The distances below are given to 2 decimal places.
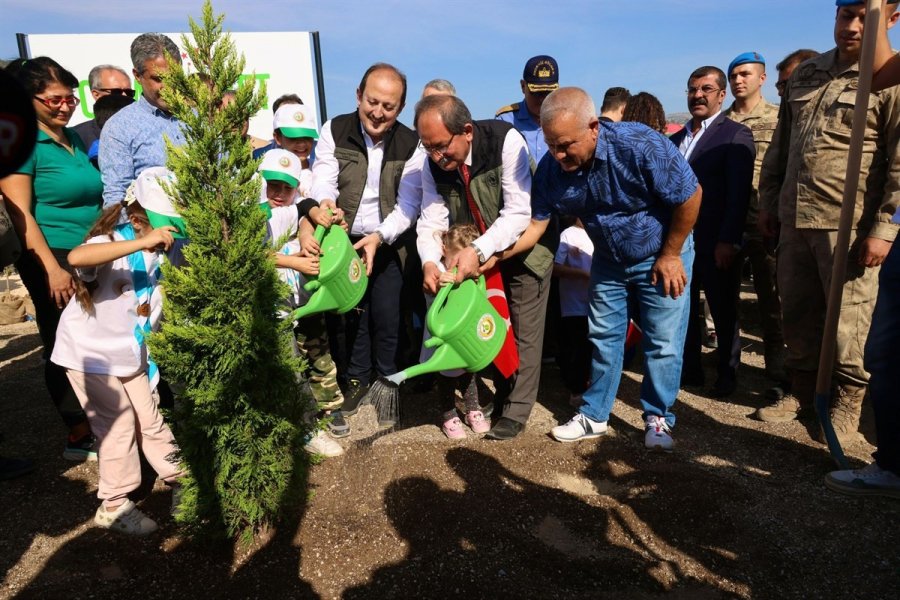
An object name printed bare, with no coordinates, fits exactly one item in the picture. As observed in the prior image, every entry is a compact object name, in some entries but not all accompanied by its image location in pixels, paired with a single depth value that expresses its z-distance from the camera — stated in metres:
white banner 8.00
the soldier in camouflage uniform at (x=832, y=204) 3.28
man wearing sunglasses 5.11
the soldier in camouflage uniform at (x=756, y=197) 4.63
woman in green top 3.08
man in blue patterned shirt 3.09
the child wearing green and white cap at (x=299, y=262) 3.34
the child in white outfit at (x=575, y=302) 4.24
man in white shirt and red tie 3.23
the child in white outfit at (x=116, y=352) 2.68
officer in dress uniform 4.69
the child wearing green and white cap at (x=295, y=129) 4.43
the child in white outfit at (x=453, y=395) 3.54
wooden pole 2.83
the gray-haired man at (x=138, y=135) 3.29
